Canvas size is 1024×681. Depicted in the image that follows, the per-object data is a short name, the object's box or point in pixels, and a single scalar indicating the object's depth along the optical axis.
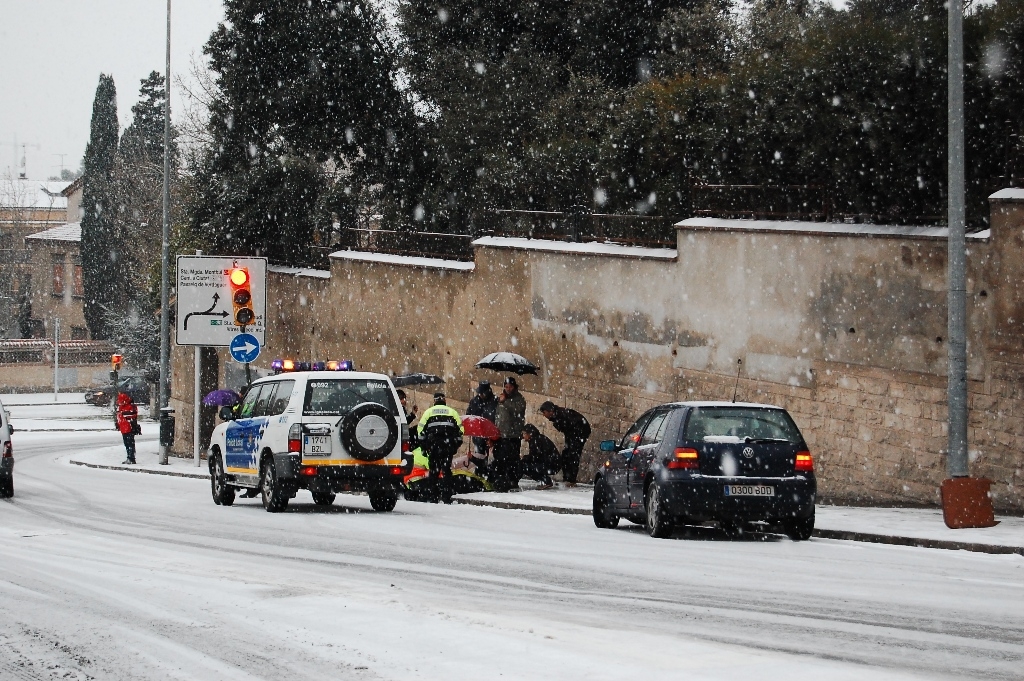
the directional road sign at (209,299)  35.31
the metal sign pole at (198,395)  35.49
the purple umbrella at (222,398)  36.66
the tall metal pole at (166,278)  41.34
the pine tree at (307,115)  40.78
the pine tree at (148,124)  83.88
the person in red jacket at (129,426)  41.31
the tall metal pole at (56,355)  86.16
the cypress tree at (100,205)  84.06
